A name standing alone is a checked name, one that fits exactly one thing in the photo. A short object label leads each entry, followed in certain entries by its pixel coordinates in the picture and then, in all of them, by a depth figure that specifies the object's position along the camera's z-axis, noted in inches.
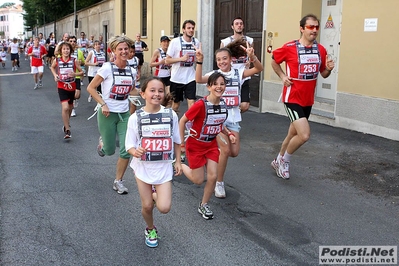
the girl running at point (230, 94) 213.7
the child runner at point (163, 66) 431.3
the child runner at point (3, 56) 1335.4
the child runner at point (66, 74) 373.1
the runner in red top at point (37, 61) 765.3
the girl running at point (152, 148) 167.8
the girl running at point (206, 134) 191.2
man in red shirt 241.1
